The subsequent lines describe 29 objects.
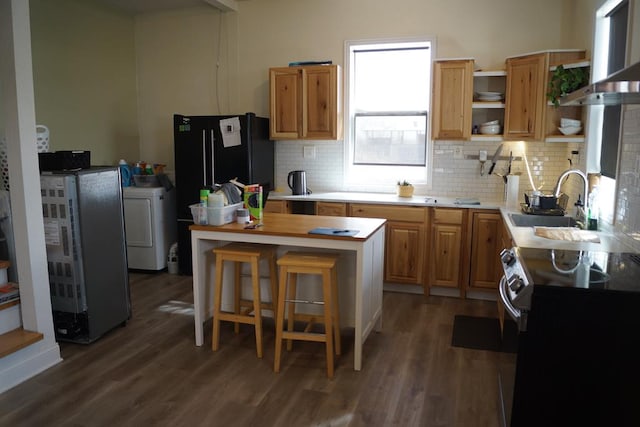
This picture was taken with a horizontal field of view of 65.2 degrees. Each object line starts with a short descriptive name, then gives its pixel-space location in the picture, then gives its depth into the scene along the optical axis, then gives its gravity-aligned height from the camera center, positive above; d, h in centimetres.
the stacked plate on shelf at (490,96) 441 +45
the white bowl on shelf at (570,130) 399 +14
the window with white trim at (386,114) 495 +34
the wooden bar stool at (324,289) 295 -85
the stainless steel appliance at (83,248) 322 -67
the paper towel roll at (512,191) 431 -37
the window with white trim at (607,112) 316 +25
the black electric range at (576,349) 184 -76
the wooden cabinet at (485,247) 427 -86
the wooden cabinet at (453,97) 442 +45
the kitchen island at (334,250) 299 -70
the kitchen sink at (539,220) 350 -52
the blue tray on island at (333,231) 299 -51
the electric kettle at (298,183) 502 -36
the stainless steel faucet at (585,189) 319 -27
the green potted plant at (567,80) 380 +52
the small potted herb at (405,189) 477 -39
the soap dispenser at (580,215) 325 -46
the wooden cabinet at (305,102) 485 +44
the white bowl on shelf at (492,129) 445 +16
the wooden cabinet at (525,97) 413 +42
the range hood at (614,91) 171 +22
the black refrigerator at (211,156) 486 -8
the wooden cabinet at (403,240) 448 -84
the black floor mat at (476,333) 343 -134
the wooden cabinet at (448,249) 439 -89
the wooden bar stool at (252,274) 320 -84
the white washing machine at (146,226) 515 -82
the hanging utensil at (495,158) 452 -9
